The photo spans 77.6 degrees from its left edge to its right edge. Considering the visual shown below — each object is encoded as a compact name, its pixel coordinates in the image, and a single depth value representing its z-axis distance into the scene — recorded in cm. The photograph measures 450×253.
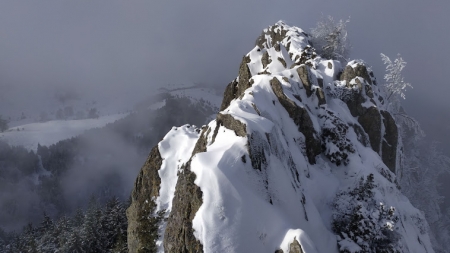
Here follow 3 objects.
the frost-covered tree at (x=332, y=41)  5122
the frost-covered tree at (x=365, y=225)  2112
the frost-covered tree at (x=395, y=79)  4684
